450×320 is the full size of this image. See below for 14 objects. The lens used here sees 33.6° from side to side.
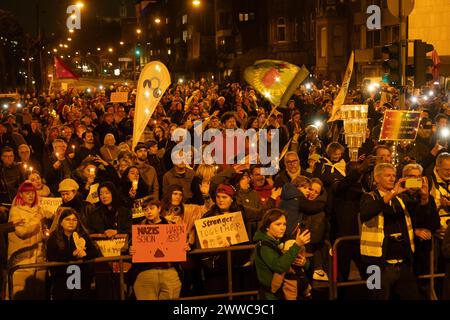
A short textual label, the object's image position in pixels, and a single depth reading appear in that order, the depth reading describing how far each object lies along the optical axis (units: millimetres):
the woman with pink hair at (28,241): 7797
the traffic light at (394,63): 13562
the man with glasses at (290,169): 9922
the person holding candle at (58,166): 11875
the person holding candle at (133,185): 9828
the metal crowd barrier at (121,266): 7293
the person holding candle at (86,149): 12773
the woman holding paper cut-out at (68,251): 7574
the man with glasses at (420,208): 7695
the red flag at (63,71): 28203
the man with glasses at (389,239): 7137
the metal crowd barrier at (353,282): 7910
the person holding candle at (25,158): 12068
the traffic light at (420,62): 13391
